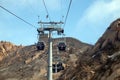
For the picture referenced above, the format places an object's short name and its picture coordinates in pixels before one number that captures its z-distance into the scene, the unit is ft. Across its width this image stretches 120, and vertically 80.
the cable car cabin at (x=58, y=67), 145.95
